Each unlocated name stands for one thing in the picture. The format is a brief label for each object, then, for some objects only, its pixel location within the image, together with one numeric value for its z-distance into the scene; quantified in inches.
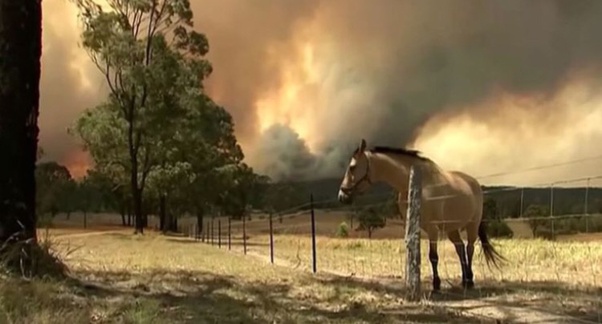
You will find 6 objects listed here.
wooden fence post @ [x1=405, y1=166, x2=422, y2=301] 327.0
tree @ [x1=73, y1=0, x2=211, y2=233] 1438.2
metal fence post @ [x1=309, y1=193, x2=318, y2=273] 523.1
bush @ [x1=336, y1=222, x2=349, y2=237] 1522.6
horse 363.3
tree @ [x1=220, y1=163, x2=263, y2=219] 2202.6
